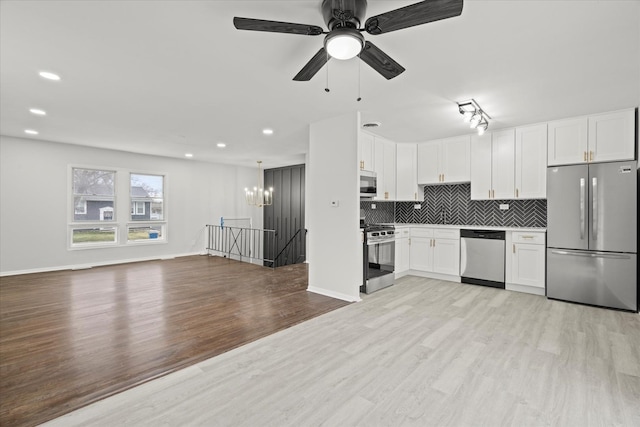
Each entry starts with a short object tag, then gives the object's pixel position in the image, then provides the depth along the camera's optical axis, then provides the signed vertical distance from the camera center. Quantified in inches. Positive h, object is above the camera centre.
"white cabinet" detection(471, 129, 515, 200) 190.1 +31.3
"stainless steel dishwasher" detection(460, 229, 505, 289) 189.2 -28.8
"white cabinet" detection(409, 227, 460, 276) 205.2 -26.9
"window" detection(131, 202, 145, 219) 286.0 +4.3
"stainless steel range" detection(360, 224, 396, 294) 177.8 -27.9
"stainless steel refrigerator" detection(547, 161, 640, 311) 148.9 -10.9
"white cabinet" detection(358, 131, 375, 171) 190.2 +40.2
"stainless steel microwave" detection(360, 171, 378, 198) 180.4 +17.9
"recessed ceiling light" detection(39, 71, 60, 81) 117.0 +54.6
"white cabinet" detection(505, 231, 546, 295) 174.9 -29.6
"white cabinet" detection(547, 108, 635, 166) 152.6 +40.4
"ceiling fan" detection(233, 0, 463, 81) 63.1 +42.9
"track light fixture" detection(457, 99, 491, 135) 144.4 +50.5
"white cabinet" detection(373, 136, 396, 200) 205.2 +32.7
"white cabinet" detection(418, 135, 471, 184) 208.4 +38.0
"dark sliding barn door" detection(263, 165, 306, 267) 340.9 +0.8
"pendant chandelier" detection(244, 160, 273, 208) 338.1 +20.8
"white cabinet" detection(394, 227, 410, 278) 211.8 -28.4
